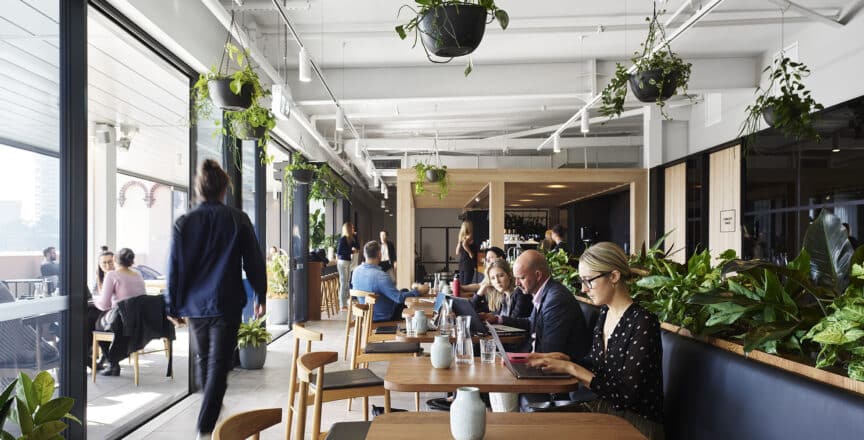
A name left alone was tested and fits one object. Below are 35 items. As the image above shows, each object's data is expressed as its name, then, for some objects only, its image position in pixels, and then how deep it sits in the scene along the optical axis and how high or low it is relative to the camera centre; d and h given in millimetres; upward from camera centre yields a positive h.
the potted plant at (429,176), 9970 +696
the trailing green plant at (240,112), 4801 +976
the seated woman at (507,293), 5207 -608
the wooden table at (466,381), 2723 -698
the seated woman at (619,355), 2680 -587
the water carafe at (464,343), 3191 -610
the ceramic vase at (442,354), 3049 -632
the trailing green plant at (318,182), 9109 +598
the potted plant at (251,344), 6859 -1319
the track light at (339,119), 8451 +1352
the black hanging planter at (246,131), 5457 +777
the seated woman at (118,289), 6092 -642
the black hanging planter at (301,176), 9031 +630
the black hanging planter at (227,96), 4766 +937
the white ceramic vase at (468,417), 1866 -571
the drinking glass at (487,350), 3166 -638
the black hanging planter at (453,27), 2945 +896
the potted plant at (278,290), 10430 -1128
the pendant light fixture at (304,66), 5638 +1357
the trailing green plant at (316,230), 14594 -212
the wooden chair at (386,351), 4273 -882
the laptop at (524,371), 2803 -675
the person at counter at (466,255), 9789 -534
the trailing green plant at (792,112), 5656 +947
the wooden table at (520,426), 1984 -664
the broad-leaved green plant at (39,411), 2490 -756
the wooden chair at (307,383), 3010 -798
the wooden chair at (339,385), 3586 -929
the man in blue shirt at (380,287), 6566 -679
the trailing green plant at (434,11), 2938 +986
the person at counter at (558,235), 9344 -220
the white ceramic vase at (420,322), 4523 -719
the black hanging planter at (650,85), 5320 +1132
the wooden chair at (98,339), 5859 -1068
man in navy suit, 3637 -604
